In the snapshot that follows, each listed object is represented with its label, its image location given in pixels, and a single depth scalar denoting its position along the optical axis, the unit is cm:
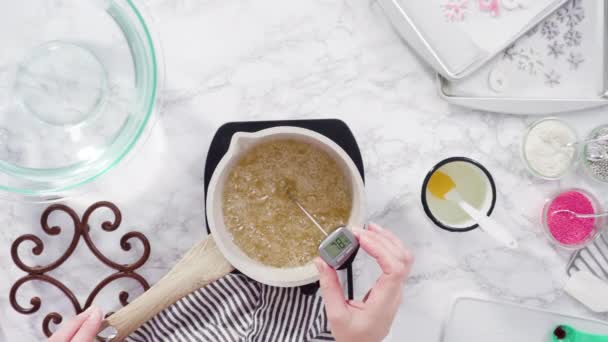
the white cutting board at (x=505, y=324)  95
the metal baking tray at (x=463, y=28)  88
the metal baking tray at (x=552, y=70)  91
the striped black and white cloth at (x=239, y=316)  84
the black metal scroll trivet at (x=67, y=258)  90
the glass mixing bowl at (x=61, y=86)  89
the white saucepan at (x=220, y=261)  79
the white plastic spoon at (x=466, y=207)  86
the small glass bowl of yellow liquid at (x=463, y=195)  90
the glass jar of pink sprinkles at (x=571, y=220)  93
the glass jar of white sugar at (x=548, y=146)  92
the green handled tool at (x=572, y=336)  94
